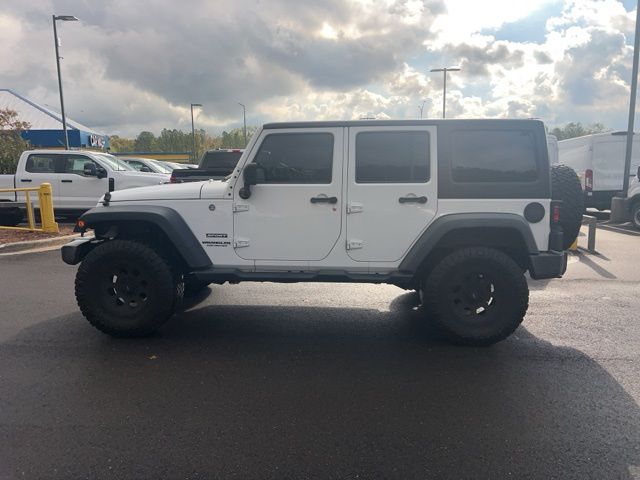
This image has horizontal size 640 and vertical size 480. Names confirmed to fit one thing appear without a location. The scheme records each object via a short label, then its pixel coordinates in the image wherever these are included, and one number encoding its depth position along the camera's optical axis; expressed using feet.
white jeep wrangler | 14.12
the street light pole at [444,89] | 101.18
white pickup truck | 39.32
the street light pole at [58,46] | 61.05
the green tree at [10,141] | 72.66
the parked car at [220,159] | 34.17
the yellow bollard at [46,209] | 33.40
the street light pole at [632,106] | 41.27
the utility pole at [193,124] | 138.65
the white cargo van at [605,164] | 48.03
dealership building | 100.48
